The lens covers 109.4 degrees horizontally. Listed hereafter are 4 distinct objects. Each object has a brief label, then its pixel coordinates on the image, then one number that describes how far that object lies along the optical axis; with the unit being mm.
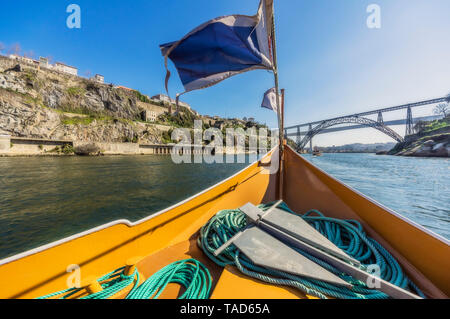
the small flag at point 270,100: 2814
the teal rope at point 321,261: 922
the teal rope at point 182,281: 1035
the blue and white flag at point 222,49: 1699
